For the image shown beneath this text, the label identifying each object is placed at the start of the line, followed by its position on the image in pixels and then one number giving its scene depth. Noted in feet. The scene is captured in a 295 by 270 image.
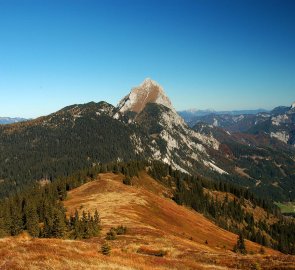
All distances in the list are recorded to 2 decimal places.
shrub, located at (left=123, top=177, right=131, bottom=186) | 492.21
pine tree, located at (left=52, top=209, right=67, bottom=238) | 220.43
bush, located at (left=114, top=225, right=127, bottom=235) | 232.53
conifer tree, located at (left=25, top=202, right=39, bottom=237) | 245.61
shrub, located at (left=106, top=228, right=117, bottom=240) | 208.13
